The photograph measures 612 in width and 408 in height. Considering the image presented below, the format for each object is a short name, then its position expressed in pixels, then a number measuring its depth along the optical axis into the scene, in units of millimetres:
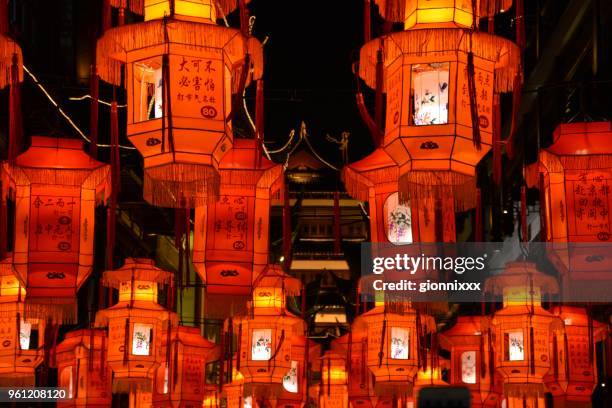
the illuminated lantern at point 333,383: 16516
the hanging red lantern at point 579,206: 8242
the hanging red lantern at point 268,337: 12586
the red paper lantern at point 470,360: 13711
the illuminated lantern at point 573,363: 11953
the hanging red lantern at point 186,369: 13539
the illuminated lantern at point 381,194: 9031
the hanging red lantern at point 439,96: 7055
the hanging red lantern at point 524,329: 11711
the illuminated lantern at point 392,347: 12438
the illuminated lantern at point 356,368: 14781
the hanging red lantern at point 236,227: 9016
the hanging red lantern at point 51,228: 8961
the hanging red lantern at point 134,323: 12156
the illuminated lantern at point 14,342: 11070
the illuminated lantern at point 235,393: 15773
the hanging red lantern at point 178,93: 7152
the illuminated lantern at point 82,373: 13438
